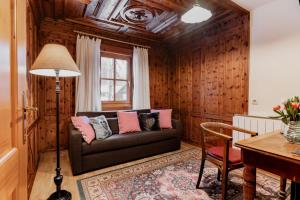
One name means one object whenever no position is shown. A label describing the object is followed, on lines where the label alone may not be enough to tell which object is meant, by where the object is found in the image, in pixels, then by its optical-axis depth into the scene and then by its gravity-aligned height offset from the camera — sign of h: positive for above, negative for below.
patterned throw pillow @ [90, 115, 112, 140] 2.63 -0.47
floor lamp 1.59 +0.32
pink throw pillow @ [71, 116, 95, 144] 2.46 -0.45
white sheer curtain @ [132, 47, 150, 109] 3.97 +0.45
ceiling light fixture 2.09 +1.07
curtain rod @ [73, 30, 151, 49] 3.36 +1.30
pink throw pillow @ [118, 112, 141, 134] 3.10 -0.46
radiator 2.41 -0.40
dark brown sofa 2.36 -0.79
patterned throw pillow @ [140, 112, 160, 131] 3.30 -0.47
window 3.77 +0.44
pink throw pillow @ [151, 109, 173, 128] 3.48 -0.43
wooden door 0.61 -0.01
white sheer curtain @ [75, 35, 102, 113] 3.30 +0.45
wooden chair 1.71 -0.64
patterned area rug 1.89 -1.09
